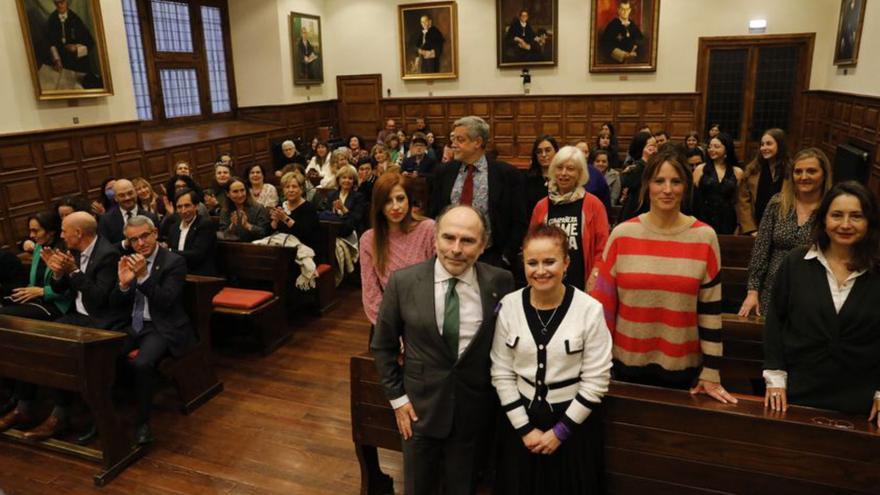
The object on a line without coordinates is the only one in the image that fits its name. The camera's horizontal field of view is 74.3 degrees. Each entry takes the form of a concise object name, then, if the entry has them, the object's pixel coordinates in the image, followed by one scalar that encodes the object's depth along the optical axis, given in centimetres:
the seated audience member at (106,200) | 637
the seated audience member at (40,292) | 455
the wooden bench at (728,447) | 204
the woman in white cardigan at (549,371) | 209
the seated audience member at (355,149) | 1008
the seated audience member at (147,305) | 387
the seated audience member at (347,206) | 638
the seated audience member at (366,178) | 713
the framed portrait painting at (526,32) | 1296
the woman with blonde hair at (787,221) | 305
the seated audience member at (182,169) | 730
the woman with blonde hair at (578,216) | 338
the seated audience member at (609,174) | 704
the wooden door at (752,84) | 1179
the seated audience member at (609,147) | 1032
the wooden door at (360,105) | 1458
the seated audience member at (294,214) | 568
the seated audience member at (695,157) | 630
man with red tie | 388
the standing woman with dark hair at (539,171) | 462
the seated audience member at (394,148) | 1042
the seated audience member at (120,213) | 561
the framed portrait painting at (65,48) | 752
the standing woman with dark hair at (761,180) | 452
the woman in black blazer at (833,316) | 213
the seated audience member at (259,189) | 684
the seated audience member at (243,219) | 573
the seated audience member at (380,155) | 866
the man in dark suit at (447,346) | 222
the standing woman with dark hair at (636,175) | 390
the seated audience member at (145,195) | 631
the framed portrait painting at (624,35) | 1226
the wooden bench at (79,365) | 347
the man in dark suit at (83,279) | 395
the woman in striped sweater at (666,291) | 230
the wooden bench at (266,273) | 529
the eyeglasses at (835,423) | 203
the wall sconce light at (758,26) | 1169
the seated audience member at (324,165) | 881
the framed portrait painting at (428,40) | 1365
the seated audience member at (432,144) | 1157
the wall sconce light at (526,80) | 1335
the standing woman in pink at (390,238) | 297
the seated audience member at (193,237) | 499
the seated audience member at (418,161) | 881
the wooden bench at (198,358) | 429
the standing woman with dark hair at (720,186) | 503
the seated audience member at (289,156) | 1063
